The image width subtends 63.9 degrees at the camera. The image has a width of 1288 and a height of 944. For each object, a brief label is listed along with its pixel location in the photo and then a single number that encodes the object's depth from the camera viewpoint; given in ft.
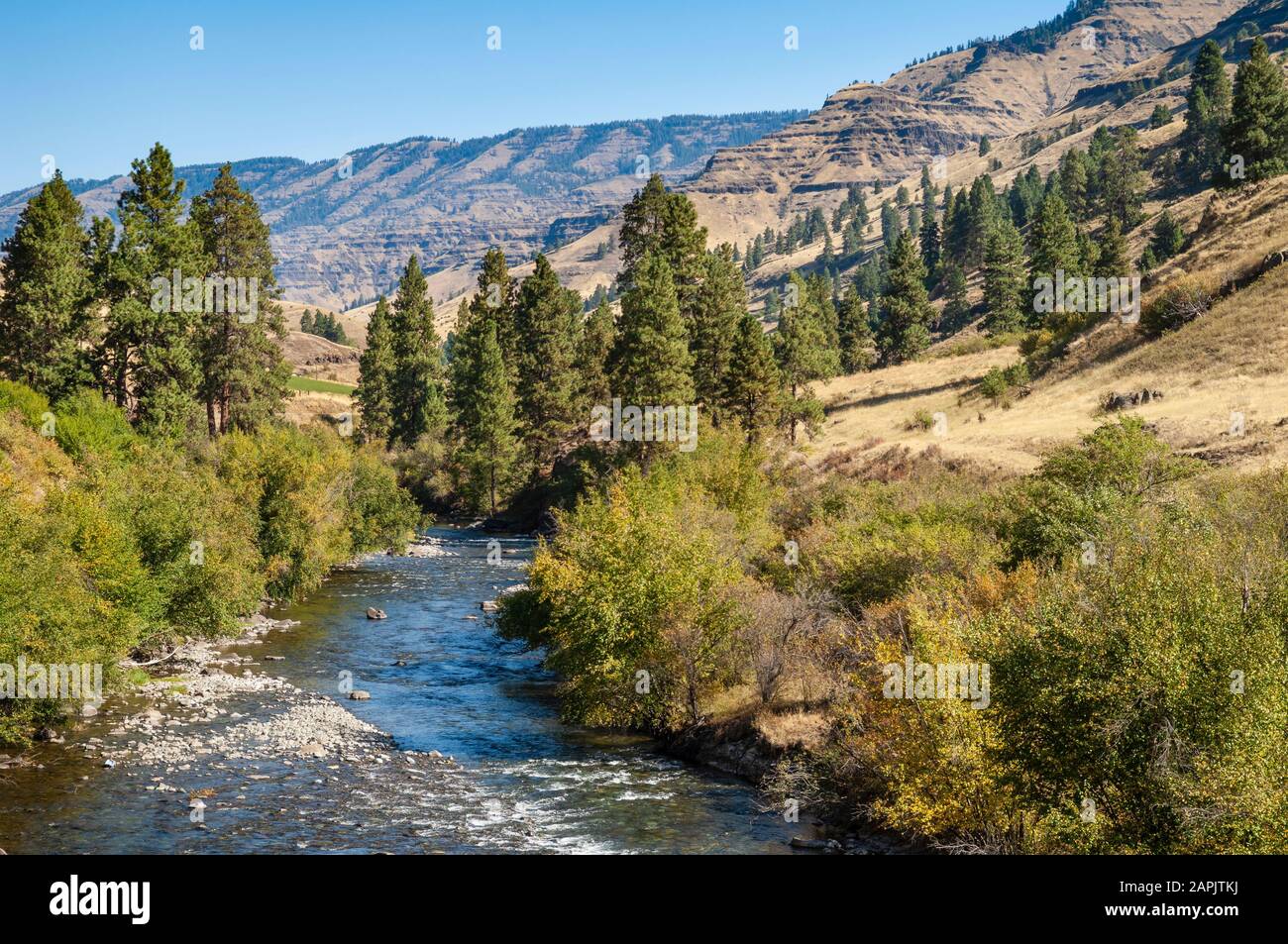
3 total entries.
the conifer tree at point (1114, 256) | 371.15
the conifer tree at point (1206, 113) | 516.32
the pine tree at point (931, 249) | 602.85
